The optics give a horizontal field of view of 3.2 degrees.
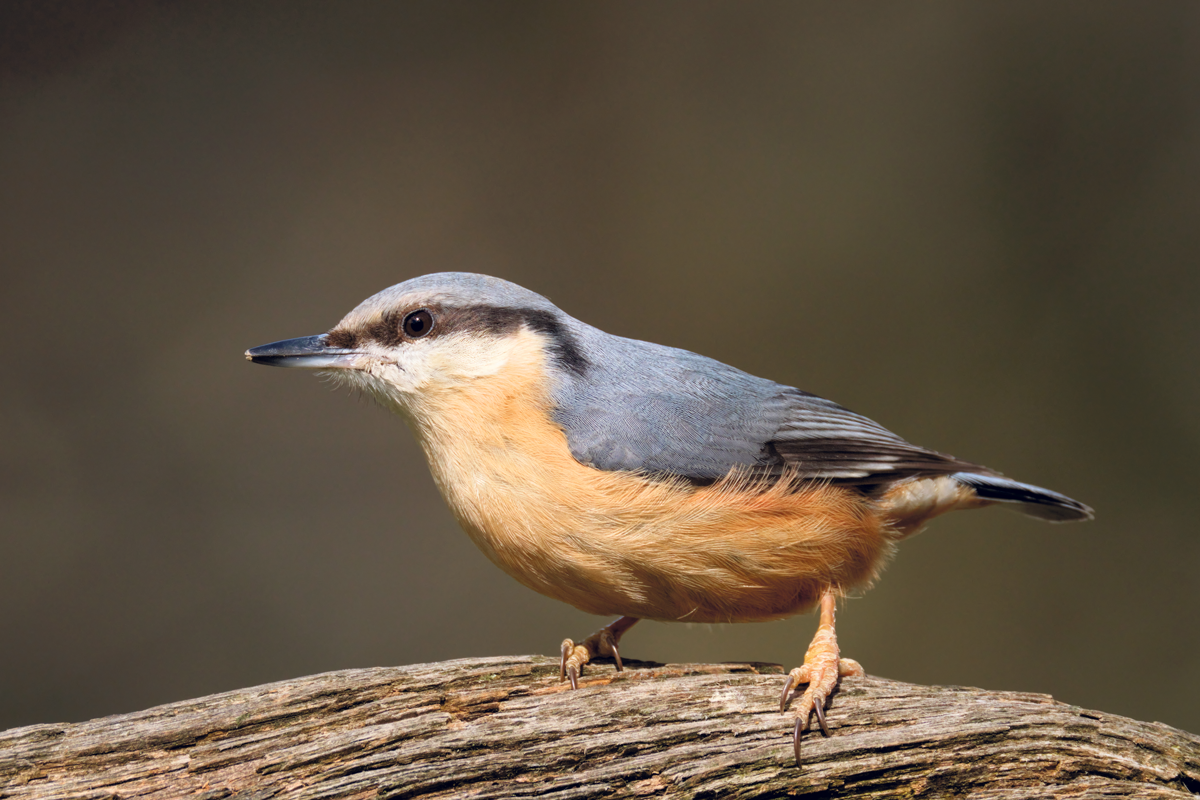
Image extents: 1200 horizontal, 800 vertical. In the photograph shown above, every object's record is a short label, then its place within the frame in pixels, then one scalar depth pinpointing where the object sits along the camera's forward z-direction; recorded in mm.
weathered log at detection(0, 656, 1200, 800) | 3316
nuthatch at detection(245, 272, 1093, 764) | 3326
